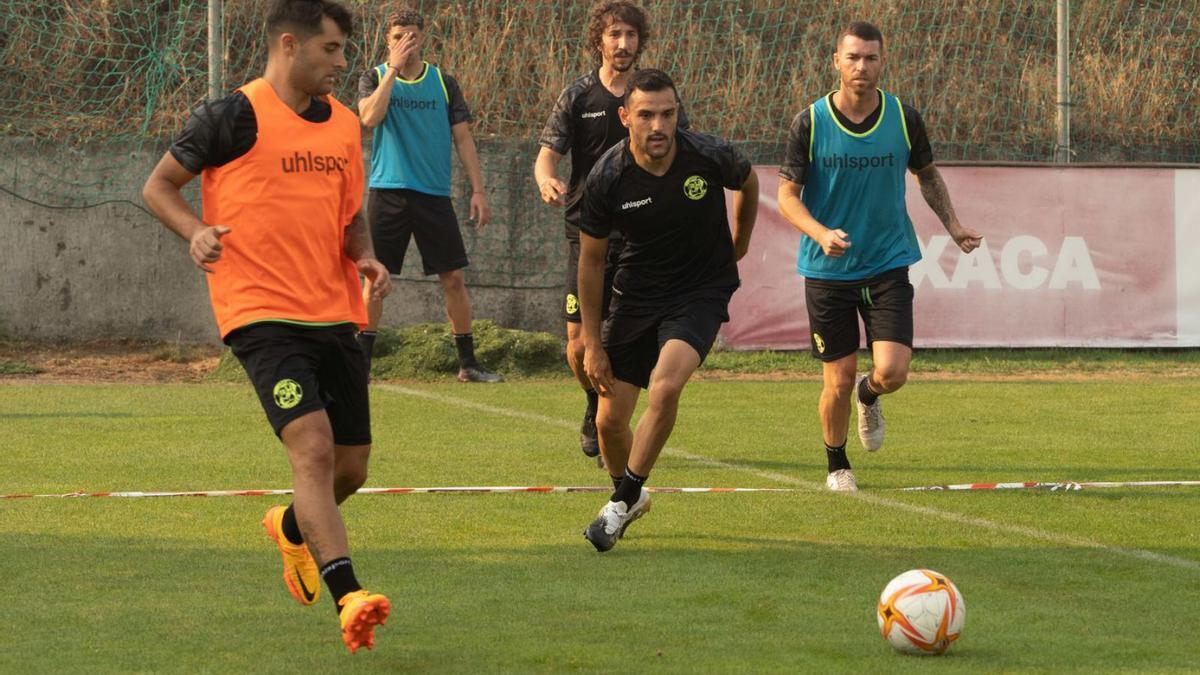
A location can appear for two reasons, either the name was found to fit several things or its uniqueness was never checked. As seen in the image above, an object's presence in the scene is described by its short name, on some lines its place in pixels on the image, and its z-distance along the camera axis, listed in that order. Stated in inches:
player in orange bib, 395.1
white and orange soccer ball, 372.2
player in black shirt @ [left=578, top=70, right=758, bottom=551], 517.2
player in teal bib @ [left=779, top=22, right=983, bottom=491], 637.9
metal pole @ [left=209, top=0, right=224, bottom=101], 1126.3
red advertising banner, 1123.4
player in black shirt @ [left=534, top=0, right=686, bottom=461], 677.7
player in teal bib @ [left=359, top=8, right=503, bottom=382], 904.9
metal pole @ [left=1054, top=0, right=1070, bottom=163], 1176.7
